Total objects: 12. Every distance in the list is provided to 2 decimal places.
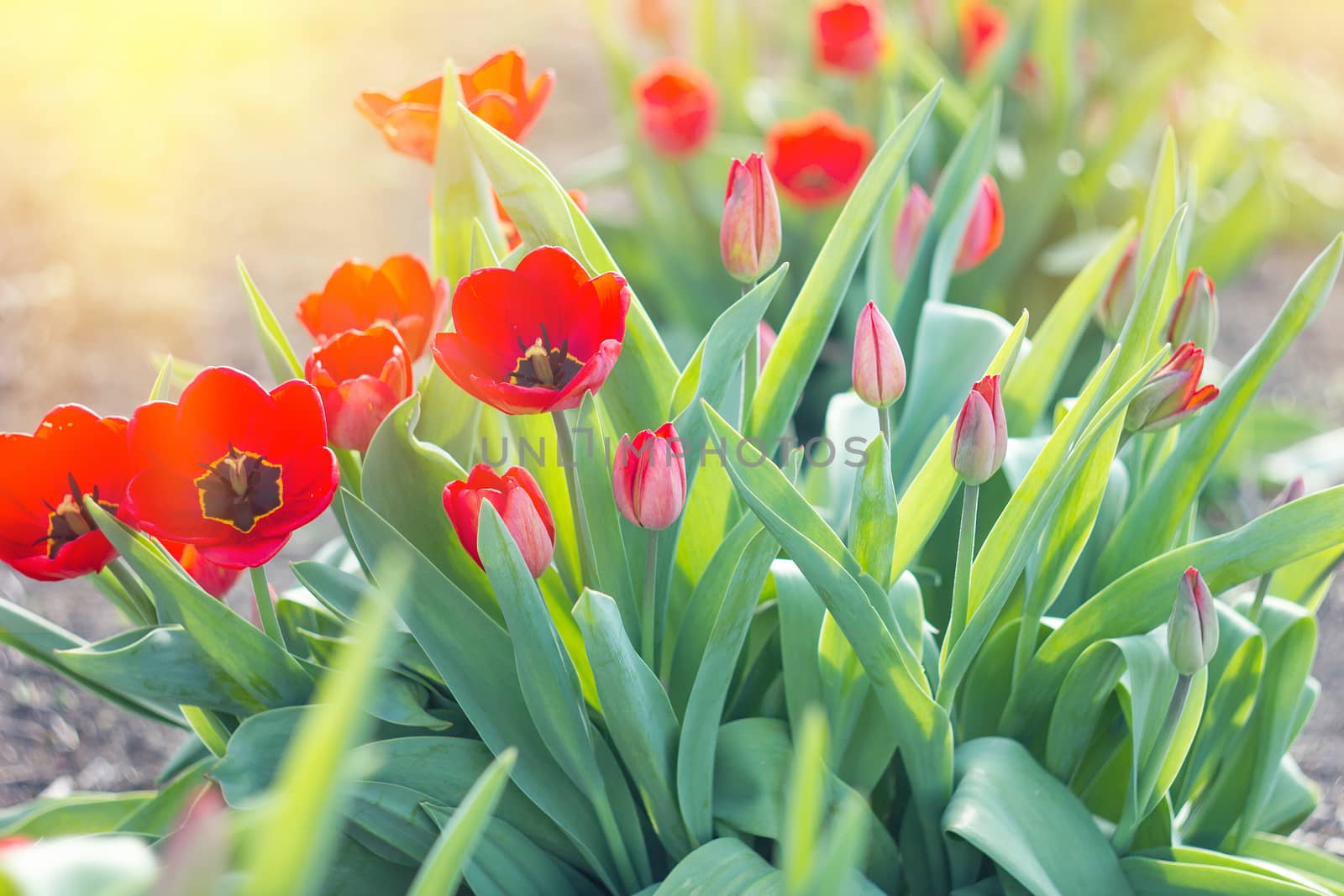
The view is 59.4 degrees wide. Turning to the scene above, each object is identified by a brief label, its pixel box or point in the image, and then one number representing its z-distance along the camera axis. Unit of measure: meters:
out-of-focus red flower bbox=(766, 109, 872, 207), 1.80
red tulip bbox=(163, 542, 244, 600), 1.00
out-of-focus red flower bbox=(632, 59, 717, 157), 2.03
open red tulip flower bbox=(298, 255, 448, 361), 1.02
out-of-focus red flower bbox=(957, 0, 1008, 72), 2.26
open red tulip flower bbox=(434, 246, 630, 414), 0.80
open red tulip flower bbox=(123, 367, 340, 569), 0.79
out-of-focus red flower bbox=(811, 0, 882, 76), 2.10
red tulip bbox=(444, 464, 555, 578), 0.80
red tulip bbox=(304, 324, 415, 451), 0.89
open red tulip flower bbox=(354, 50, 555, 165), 1.05
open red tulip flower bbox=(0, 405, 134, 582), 0.83
